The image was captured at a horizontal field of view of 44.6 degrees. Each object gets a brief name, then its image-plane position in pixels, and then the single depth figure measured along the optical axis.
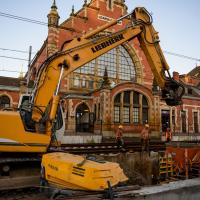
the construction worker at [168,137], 23.87
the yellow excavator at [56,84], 7.33
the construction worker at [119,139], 17.40
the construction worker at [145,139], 17.03
